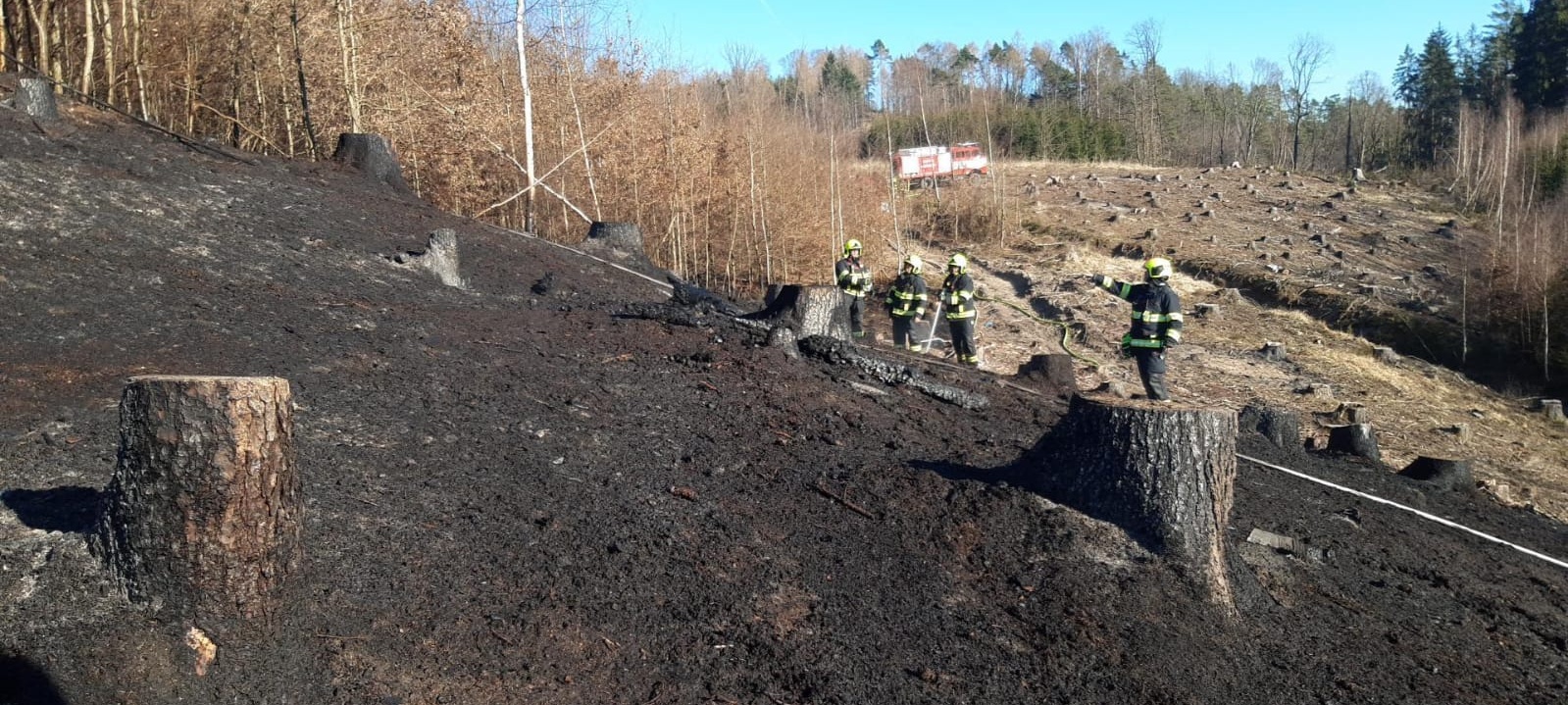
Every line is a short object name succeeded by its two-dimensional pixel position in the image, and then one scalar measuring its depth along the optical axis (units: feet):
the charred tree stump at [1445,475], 29.55
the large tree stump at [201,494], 11.36
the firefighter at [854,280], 47.37
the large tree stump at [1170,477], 15.98
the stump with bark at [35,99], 31.22
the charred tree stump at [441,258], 31.41
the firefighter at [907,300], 45.06
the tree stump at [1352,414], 44.73
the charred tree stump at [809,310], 32.55
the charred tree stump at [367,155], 40.68
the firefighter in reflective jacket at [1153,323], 33.68
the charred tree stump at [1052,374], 35.19
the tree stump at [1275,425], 30.78
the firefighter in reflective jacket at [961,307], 42.11
